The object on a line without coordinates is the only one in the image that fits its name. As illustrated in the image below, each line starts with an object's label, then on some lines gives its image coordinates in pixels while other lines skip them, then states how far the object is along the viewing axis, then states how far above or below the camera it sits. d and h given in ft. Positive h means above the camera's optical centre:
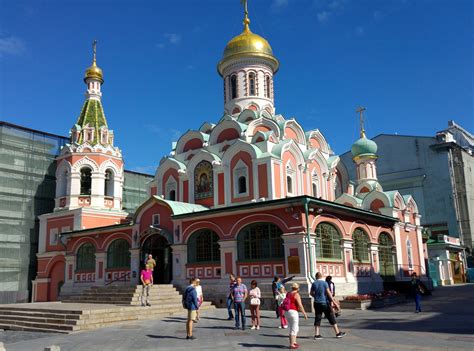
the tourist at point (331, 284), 43.88 -0.49
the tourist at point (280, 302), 41.19 -1.98
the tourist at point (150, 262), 58.68 +2.76
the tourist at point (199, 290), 38.65 -0.63
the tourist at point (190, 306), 36.04 -1.70
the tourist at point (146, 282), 55.47 +0.30
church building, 60.75 +11.19
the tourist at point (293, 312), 30.30 -2.08
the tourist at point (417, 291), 49.55 -1.53
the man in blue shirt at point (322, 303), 33.86 -1.68
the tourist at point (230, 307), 46.97 -2.51
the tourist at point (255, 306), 40.63 -2.08
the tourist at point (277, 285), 45.34 -0.43
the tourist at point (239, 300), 40.90 -1.57
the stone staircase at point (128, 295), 59.52 -1.33
